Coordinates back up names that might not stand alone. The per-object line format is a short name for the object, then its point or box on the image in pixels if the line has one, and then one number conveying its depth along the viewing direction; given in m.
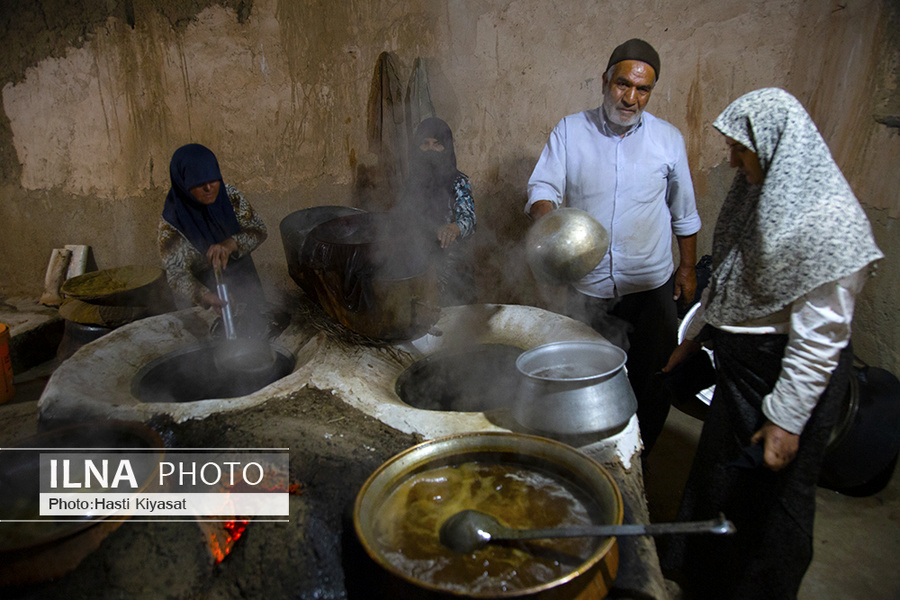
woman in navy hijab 3.42
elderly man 2.91
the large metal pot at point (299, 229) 4.35
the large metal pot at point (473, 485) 1.26
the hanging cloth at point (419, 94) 4.66
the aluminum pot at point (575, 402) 1.99
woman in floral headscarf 1.73
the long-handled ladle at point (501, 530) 1.31
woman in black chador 4.02
